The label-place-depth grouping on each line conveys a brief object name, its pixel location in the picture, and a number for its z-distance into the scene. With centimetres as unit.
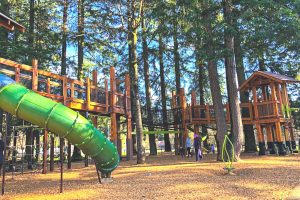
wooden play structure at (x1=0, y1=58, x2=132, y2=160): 1209
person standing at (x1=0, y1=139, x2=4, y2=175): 1198
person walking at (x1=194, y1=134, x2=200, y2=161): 1626
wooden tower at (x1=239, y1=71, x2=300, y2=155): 1767
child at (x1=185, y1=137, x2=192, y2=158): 1958
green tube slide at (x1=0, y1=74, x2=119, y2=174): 798
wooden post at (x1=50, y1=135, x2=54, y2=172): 1422
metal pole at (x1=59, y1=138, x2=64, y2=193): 859
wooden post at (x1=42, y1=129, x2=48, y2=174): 1327
